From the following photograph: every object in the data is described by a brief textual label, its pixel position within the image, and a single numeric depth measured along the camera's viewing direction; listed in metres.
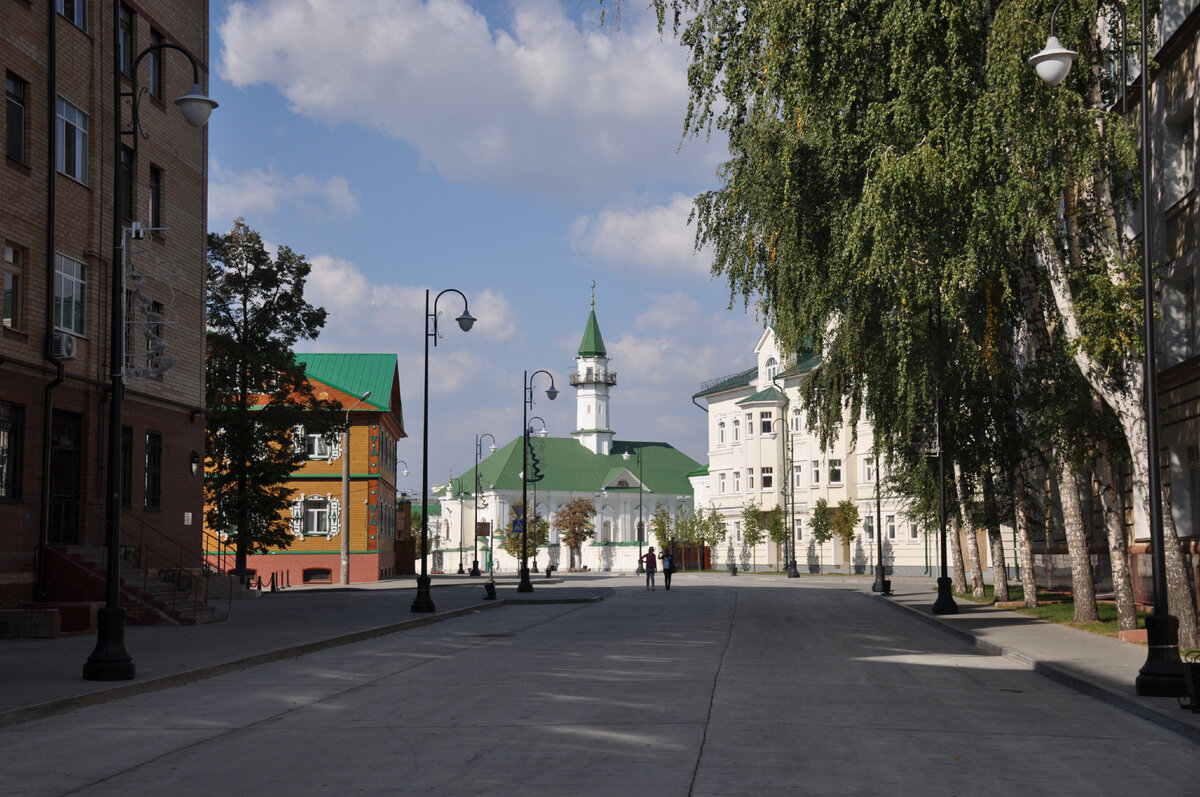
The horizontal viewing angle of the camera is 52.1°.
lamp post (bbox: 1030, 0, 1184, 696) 13.40
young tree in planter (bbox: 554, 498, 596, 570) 121.06
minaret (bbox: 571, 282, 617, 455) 148.00
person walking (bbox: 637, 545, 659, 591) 50.72
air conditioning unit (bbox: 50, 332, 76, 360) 25.62
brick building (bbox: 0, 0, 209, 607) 24.62
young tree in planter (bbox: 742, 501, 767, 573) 85.25
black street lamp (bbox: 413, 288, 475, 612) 30.77
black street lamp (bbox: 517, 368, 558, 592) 45.41
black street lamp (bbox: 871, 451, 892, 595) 44.34
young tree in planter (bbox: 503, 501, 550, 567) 106.75
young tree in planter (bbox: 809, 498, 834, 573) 79.69
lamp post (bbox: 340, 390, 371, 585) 59.41
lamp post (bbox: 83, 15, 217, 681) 14.83
